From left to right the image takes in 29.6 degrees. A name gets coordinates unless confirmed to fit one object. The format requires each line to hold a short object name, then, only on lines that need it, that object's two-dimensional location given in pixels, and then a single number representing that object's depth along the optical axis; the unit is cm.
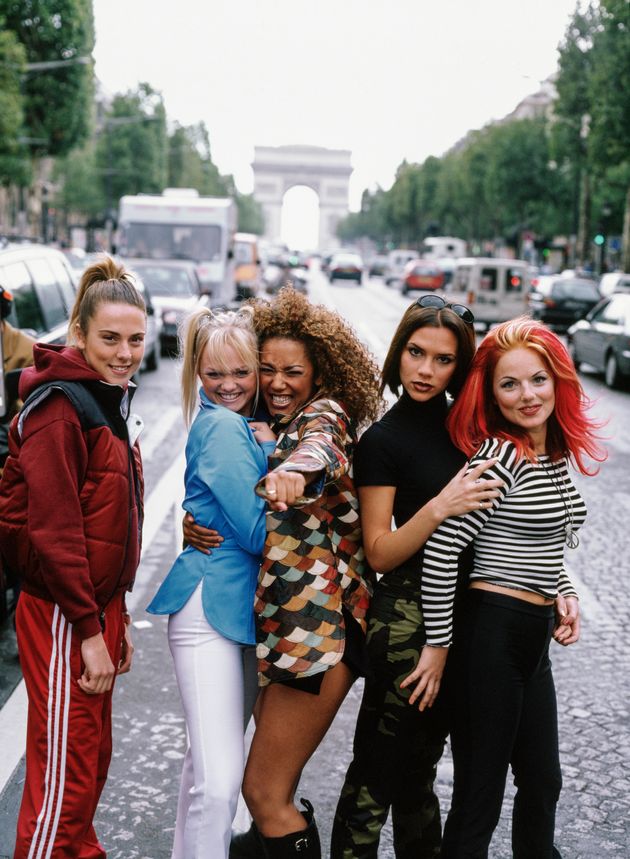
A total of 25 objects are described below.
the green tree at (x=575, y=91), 4866
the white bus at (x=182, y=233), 2523
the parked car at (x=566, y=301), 3005
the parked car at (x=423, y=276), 4891
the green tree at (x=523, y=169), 6294
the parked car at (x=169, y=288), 1958
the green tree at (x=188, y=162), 9300
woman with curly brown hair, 280
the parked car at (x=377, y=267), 7688
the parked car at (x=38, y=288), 762
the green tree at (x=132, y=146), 6694
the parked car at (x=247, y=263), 3762
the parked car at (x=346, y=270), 6294
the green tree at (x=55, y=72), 3928
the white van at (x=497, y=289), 3180
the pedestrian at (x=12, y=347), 604
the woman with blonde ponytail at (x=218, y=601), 286
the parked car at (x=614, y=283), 3012
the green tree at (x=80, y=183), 6341
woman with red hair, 292
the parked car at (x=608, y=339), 1786
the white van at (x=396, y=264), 6616
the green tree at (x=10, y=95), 3122
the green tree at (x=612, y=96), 3181
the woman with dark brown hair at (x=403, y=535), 295
